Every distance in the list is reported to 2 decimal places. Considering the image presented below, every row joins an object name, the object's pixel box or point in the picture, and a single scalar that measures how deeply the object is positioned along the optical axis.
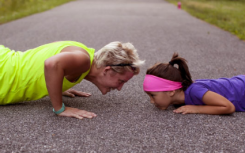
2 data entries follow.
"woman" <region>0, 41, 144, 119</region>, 2.61
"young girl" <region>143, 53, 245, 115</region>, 2.80
